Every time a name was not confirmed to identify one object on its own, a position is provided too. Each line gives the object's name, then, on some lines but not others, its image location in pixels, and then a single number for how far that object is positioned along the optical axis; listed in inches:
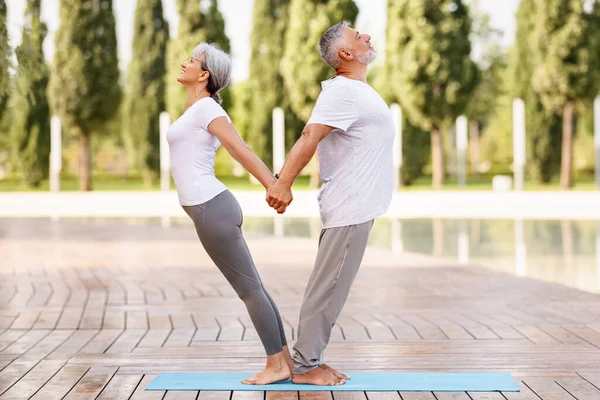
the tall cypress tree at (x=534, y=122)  1128.2
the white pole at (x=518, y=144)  951.9
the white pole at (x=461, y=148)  1114.7
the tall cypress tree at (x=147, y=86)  1309.1
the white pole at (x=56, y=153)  1082.1
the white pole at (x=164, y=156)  1058.1
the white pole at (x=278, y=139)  1066.1
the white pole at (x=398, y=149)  1025.5
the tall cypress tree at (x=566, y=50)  960.9
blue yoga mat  147.3
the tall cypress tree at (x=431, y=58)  1010.7
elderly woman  144.6
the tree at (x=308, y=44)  1053.2
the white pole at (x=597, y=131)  977.5
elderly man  144.8
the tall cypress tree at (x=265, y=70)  1283.2
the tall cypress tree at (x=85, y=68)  1112.8
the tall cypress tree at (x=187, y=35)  1139.9
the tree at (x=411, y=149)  1115.9
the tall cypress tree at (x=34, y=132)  1182.9
